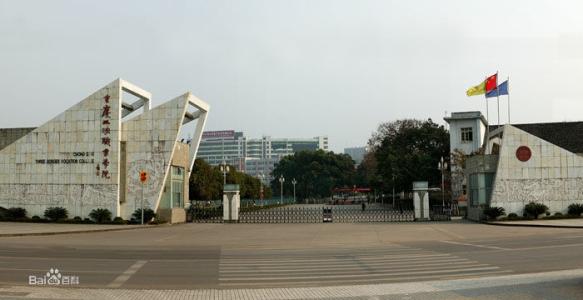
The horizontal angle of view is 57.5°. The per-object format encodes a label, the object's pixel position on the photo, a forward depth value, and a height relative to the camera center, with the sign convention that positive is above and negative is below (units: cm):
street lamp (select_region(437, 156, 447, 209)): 5446 +115
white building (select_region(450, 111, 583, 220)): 3450 +2
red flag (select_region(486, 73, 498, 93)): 3725 +658
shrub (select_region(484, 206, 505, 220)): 3434 -235
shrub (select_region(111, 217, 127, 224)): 3419 -267
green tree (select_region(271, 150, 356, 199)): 13025 +134
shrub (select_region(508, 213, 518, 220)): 3416 -261
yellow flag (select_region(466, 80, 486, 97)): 3897 +642
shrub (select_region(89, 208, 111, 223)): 3425 -234
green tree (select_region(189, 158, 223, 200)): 7112 -57
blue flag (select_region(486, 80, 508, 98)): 3744 +603
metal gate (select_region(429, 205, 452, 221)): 3866 -281
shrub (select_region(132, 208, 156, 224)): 3456 -233
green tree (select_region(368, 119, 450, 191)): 6381 +310
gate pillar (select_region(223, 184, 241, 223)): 3869 -194
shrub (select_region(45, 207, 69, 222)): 3478 -216
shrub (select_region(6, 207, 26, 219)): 3522 -215
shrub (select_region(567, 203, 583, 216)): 3400 -219
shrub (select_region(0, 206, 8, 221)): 3523 -215
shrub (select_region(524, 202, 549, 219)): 3388 -216
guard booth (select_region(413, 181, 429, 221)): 3806 -170
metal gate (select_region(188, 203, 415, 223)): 3959 -327
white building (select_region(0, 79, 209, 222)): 3500 +137
